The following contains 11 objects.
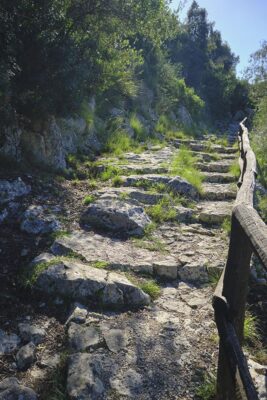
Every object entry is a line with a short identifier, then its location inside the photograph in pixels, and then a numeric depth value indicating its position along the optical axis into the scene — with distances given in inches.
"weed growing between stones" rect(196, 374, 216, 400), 111.4
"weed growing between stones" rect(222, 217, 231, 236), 236.2
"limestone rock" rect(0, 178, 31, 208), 223.9
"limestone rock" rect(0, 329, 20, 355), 126.2
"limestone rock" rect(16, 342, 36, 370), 121.1
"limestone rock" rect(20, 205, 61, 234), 204.4
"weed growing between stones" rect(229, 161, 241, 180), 349.1
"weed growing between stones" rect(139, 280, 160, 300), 164.4
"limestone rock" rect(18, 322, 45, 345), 131.7
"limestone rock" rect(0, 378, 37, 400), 107.0
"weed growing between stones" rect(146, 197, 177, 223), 245.8
